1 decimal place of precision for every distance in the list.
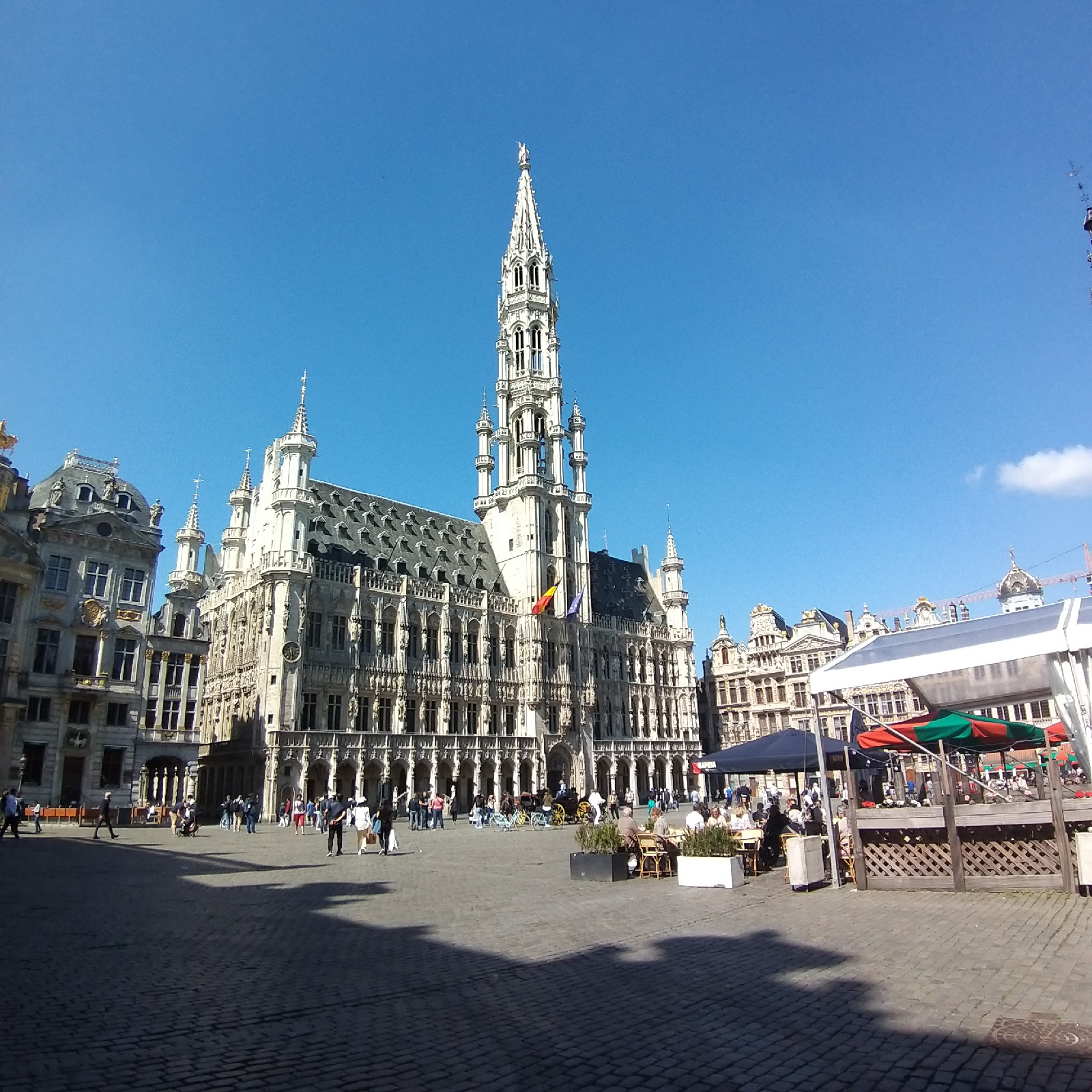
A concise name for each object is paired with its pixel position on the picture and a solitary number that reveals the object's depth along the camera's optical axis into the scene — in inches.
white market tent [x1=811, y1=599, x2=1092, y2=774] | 475.5
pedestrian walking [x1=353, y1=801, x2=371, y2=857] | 1010.1
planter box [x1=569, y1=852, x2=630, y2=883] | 694.5
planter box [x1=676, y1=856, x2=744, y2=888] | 632.4
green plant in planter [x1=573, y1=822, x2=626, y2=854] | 703.7
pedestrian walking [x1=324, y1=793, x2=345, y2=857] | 1000.2
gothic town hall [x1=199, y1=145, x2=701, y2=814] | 2086.6
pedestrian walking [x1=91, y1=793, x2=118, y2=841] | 1227.8
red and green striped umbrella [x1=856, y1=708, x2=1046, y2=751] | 745.0
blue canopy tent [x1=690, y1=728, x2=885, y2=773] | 797.2
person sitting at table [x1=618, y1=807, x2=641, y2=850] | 741.3
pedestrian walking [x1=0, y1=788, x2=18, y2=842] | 1080.8
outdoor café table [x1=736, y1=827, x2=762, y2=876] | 722.2
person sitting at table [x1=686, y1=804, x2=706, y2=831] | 839.2
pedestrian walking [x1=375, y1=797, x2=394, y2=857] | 995.7
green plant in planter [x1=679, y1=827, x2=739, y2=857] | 643.5
